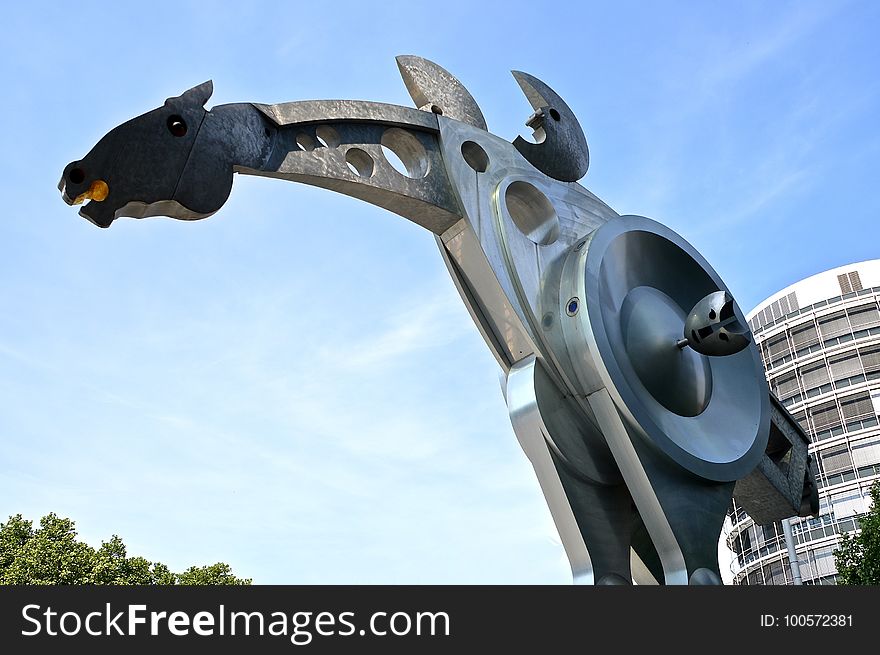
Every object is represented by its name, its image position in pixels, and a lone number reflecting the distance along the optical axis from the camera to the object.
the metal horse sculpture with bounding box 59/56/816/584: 9.84
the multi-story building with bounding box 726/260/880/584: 37.62
